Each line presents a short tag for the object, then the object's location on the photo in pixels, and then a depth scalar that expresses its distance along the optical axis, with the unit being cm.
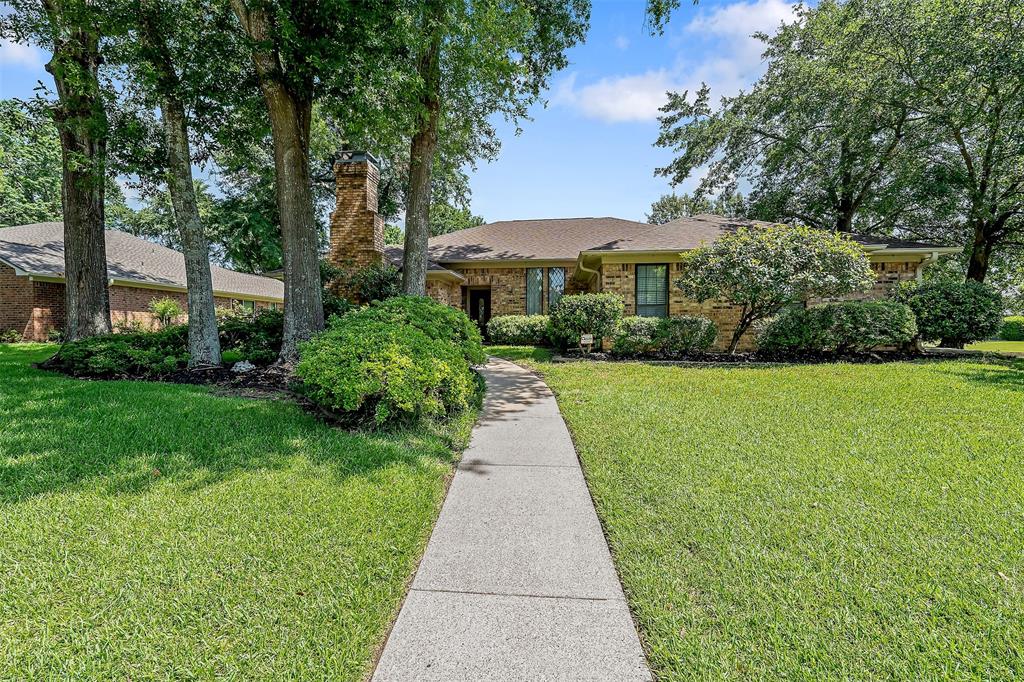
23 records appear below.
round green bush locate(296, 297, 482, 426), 423
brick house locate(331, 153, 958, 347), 1162
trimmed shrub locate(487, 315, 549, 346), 1439
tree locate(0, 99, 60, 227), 1848
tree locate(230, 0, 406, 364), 643
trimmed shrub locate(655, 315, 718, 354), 1030
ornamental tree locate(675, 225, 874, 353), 923
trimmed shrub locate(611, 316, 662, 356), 1036
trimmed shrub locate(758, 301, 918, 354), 927
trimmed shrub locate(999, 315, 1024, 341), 2198
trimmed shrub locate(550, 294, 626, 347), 1046
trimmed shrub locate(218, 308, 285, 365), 785
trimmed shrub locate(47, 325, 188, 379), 653
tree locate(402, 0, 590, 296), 691
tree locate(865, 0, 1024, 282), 1082
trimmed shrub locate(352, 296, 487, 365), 560
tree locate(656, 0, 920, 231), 1327
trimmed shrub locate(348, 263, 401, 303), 1066
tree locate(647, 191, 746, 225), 1848
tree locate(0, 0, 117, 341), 652
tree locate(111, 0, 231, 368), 664
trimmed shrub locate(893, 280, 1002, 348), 965
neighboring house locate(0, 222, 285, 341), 1477
